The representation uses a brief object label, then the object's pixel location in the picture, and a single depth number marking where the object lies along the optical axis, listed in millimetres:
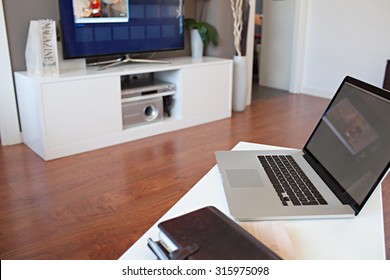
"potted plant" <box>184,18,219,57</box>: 3773
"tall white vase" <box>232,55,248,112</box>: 3984
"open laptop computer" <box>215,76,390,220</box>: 862
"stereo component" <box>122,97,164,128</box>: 3209
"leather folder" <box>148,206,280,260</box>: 636
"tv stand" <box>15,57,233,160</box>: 2723
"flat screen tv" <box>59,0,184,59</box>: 2908
